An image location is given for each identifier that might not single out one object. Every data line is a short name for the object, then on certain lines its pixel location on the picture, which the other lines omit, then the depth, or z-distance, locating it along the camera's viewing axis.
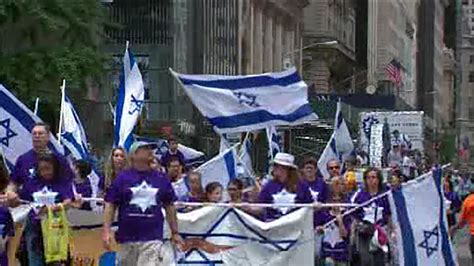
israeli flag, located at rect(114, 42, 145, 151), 16.97
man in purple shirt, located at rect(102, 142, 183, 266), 11.74
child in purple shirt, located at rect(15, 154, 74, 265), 12.22
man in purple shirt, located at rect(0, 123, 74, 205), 12.27
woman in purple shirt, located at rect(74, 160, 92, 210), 14.63
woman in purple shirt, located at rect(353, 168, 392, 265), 14.32
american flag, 80.94
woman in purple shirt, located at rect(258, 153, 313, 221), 13.55
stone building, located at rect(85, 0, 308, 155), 46.00
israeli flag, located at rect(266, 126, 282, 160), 23.26
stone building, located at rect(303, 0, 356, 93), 76.57
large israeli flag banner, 13.50
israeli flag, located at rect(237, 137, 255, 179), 19.23
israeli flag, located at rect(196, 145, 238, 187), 17.98
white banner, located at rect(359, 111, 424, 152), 48.16
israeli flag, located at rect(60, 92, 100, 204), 18.20
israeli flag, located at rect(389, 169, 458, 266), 13.75
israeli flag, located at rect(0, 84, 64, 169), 15.12
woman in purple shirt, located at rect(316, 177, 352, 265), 14.31
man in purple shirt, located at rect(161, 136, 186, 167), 17.17
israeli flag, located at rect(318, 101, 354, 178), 22.92
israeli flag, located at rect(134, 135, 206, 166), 20.04
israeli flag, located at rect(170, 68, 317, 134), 17.77
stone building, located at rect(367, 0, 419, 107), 93.56
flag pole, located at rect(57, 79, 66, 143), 18.52
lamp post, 62.47
